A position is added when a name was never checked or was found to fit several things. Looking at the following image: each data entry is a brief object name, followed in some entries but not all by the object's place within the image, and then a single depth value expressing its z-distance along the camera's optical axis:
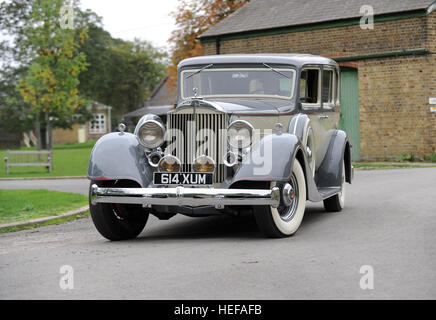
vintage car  7.36
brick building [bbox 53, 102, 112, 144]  75.06
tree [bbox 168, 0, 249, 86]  35.00
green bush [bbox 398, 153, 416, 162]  22.64
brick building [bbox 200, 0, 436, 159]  22.30
